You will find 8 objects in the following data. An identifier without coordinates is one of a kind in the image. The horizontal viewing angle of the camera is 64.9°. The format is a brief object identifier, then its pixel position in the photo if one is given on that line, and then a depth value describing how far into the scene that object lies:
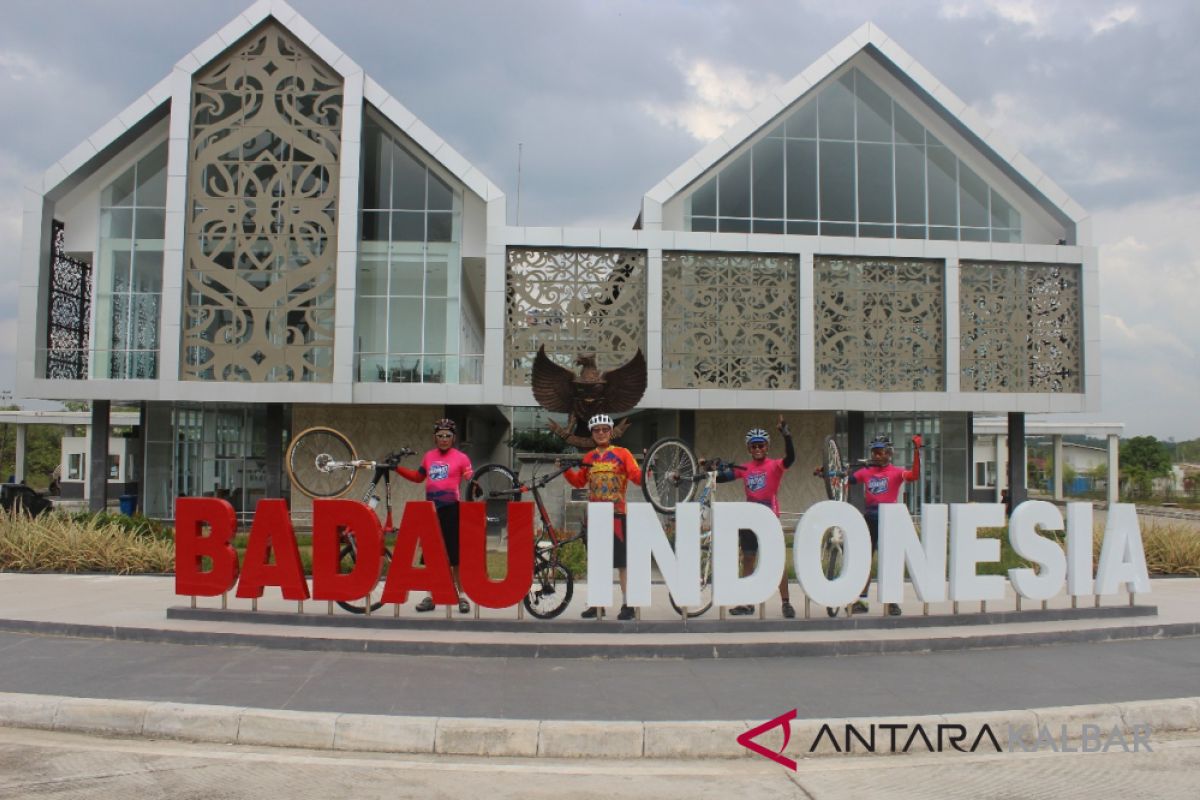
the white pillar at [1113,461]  45.81
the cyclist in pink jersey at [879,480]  11.35
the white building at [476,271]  24.53
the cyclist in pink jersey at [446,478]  10.62
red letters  10.04
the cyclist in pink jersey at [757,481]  10.98
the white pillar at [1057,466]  49.91
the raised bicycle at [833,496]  11.48
